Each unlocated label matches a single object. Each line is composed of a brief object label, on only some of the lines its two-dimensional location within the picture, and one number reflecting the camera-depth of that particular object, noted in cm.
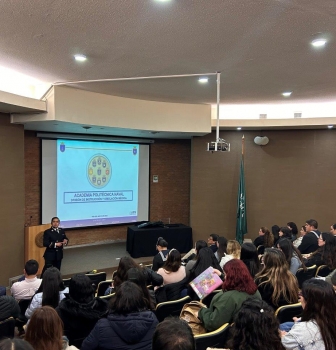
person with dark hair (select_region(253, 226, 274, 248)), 564
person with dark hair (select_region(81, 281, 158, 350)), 192
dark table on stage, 780
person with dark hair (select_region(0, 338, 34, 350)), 105
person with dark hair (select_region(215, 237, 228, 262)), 480
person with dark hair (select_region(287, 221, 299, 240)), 622
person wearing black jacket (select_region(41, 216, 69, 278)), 580
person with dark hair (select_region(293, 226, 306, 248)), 561
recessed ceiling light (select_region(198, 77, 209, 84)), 533
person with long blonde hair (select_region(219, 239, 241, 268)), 450
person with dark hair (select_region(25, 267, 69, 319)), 271
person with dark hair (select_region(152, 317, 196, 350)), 127
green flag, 816
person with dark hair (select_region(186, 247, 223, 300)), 364
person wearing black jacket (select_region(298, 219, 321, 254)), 516
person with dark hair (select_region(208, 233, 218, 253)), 558
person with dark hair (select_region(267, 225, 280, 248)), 619
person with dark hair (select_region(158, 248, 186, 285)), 377
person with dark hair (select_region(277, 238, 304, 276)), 388
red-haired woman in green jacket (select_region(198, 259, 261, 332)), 233
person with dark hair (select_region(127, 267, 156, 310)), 287
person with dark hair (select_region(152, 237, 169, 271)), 443
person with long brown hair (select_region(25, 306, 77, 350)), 172
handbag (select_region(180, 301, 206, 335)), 247
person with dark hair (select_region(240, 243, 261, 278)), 361
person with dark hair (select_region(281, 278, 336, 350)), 184
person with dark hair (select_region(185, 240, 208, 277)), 394
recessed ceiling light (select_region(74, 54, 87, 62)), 429
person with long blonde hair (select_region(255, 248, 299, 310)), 289
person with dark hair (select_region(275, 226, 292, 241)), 548
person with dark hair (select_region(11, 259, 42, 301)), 351
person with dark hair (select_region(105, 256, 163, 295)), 333
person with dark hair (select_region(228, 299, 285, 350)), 158
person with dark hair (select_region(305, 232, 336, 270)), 409
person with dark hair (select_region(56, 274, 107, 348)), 232
